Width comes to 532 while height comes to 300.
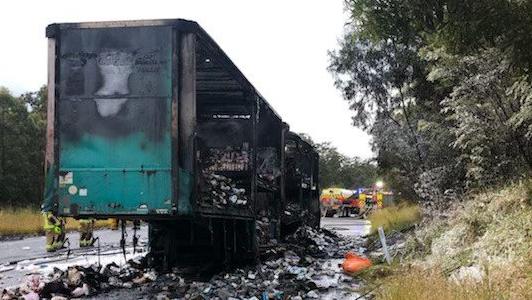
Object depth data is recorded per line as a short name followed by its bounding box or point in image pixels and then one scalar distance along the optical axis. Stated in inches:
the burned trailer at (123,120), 280.4
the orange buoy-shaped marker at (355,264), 387.2
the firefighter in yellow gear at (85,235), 594.2
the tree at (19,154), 1215.6
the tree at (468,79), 284.5
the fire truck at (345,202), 1555.1
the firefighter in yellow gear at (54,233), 508.7
